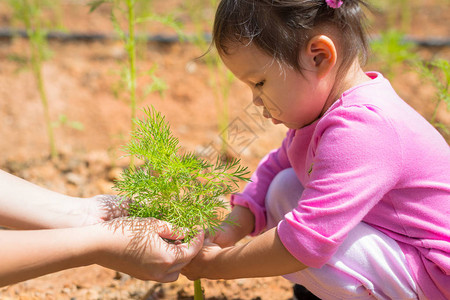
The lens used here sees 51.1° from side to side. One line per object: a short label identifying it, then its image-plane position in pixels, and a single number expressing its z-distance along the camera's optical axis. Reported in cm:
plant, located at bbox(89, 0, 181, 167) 175
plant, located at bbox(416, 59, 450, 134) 153
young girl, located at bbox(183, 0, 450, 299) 110
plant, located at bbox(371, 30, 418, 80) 266
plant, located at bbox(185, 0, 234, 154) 247
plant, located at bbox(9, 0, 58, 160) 229
